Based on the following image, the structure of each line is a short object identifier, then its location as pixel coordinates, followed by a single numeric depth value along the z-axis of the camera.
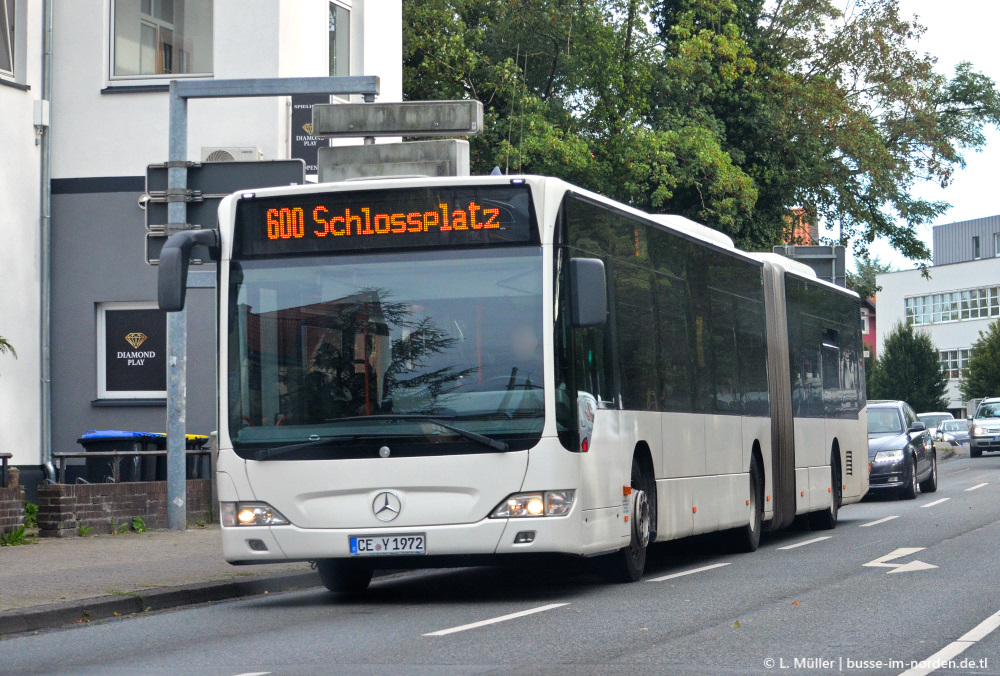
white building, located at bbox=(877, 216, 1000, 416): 103.56
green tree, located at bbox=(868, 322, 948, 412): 84.19
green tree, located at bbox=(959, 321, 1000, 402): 83.50
